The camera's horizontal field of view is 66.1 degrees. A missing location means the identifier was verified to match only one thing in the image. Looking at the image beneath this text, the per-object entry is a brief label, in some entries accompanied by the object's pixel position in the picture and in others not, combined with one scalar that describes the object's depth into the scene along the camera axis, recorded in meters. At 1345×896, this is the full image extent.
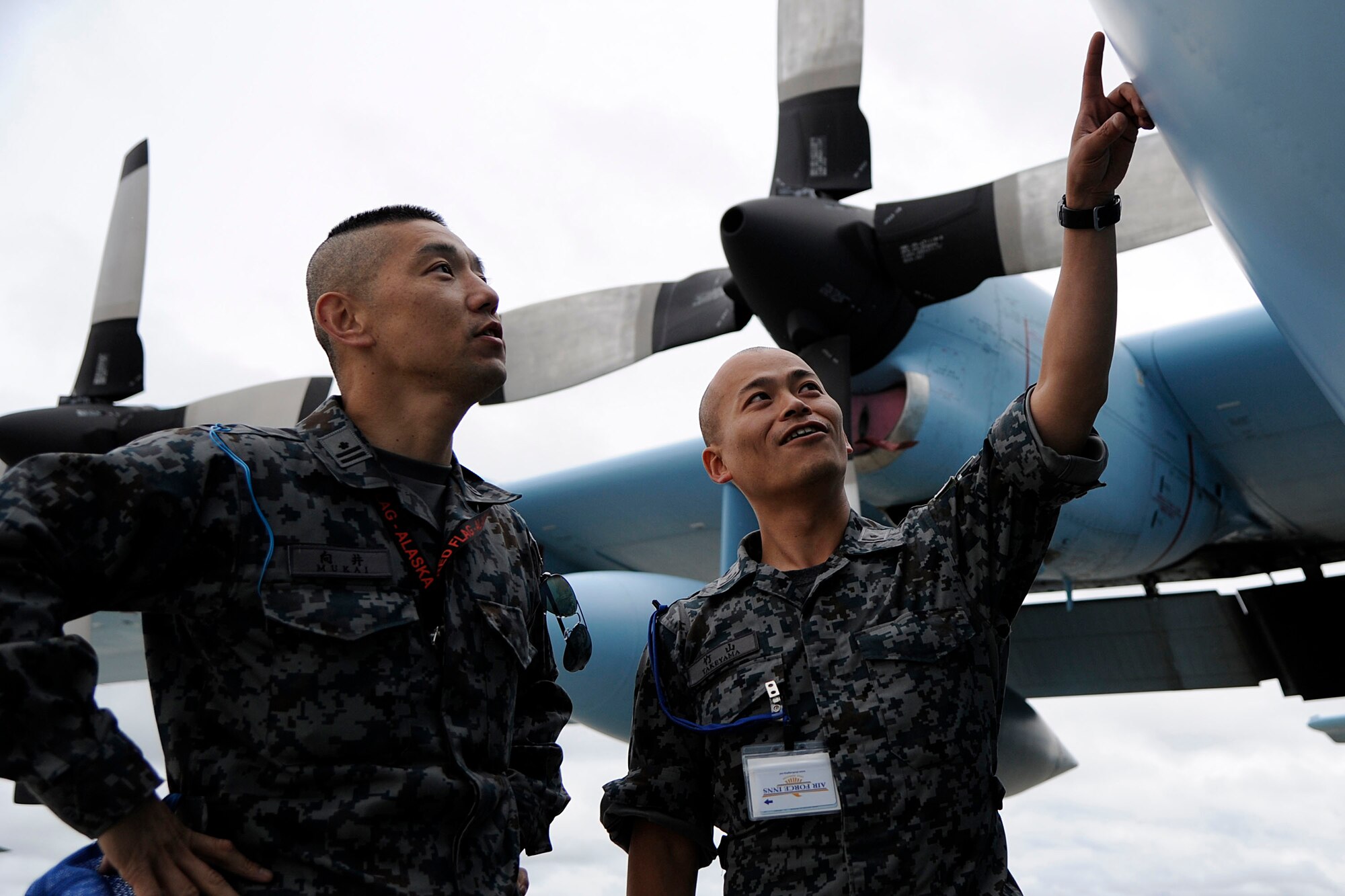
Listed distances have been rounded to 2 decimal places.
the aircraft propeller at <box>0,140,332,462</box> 8.31
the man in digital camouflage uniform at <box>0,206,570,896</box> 1.23
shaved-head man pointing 1.66
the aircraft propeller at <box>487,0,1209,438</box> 5.20
